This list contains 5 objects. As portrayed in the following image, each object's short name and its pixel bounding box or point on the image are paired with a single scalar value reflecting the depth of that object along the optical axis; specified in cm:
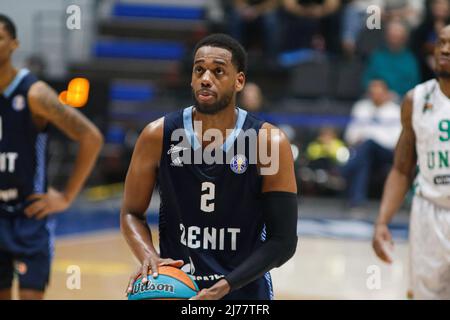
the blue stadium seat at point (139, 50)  1612
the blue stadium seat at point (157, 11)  1672
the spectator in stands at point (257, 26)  1416
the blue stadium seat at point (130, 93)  1501
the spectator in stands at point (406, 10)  1333
